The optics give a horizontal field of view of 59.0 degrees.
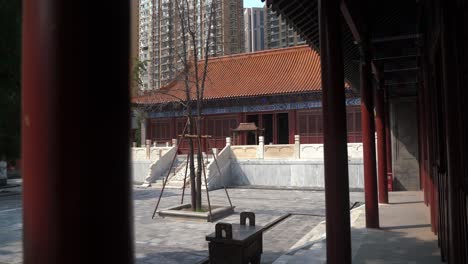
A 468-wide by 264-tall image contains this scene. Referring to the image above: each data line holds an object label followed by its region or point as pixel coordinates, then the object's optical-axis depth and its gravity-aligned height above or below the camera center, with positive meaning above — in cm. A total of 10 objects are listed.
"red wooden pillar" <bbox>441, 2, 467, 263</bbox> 297 +16
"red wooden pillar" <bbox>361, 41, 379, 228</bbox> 609 -6
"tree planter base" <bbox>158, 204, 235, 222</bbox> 870 -150
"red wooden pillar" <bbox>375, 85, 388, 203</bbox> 811 -14
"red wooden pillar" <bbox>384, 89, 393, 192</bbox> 1111 -14
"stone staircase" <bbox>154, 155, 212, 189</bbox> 1561 -128
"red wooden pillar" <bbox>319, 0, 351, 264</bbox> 333 +5
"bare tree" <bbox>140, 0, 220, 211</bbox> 916 +42
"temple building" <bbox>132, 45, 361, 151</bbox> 1862 +200
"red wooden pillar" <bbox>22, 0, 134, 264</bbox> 68 +1
